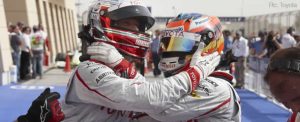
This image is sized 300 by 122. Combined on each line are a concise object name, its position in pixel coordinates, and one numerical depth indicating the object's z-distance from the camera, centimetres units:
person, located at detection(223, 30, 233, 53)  1322
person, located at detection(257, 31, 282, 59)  1089
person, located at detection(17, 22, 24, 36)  1255
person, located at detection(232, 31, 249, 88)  1197
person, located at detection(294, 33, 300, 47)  1022
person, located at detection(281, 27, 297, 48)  1017
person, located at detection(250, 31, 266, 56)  1419
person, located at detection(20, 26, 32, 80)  1260
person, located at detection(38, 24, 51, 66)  1353
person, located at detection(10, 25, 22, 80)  1252
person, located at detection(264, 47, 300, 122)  151
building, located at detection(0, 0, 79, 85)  1287
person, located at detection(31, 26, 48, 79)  1308
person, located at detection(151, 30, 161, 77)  1470
